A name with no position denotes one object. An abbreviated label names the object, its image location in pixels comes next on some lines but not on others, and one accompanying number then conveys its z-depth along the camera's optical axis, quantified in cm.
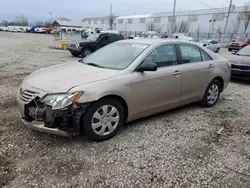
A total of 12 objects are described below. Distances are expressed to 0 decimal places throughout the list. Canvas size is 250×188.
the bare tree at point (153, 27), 6099
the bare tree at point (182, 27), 5512
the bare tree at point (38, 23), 10875
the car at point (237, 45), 2249
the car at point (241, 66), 762
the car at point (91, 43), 1405
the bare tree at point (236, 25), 4466
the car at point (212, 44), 2081
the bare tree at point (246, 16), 4216
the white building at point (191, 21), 4681
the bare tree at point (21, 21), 11015
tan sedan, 298
